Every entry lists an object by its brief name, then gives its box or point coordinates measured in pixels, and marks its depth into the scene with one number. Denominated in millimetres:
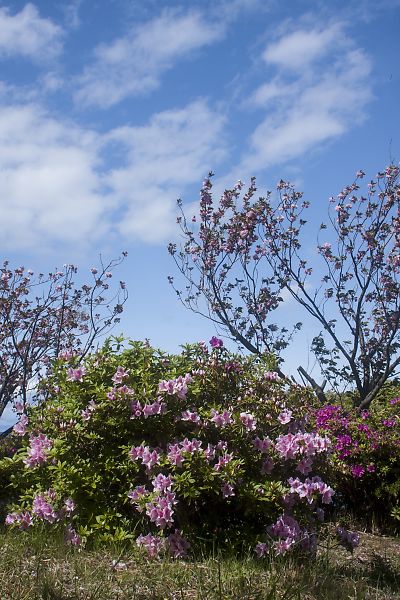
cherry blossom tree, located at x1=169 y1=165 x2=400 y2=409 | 11984
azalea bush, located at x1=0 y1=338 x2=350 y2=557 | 5141
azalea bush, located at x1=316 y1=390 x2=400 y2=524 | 8234
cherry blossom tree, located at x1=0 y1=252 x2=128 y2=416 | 12984
